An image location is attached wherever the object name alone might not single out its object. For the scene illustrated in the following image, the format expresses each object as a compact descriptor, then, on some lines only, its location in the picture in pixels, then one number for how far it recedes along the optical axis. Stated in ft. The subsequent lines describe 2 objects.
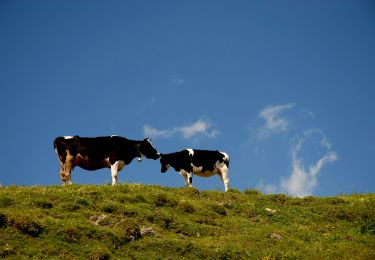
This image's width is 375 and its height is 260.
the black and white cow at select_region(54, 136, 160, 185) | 113.19
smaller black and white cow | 125.39
